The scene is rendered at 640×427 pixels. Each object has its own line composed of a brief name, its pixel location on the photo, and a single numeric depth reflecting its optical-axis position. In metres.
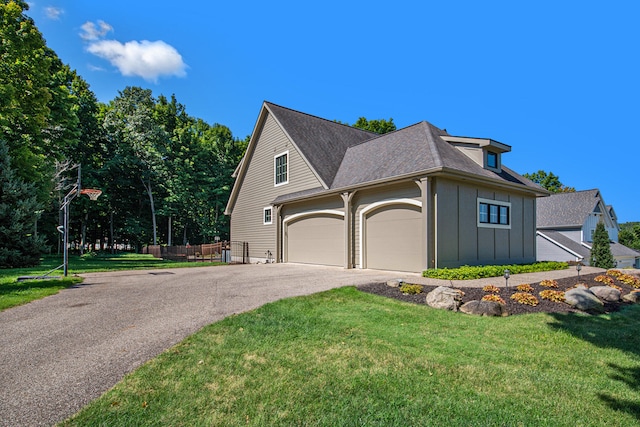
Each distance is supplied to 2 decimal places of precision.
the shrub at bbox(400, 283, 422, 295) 7.96
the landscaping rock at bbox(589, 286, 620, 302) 7.90
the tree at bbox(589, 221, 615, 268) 22.14
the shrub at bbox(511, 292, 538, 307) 7.06
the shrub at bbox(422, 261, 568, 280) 10.24
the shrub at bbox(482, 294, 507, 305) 6.91
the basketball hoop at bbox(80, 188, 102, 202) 12.49
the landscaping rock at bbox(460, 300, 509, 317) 6.36
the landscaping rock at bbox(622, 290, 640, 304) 8.05
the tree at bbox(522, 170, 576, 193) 46.34
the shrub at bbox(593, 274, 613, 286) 10.08
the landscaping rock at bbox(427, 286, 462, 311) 6.75
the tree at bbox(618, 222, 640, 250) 37.03
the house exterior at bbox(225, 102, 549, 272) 11.80
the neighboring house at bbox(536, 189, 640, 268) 25.31
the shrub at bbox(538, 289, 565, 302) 7.32
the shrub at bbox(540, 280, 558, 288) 8.75
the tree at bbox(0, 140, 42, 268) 13.55
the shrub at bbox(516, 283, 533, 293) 8.23
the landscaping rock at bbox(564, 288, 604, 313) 6.81
